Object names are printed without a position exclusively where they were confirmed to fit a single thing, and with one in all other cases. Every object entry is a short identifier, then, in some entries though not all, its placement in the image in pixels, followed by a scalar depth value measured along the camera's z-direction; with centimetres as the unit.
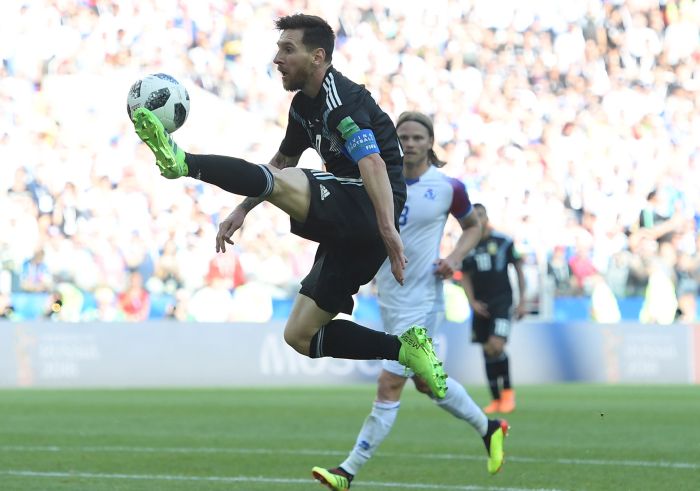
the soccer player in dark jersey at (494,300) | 2786
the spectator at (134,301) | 3819
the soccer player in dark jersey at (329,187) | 1140
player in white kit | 1557
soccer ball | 1140
